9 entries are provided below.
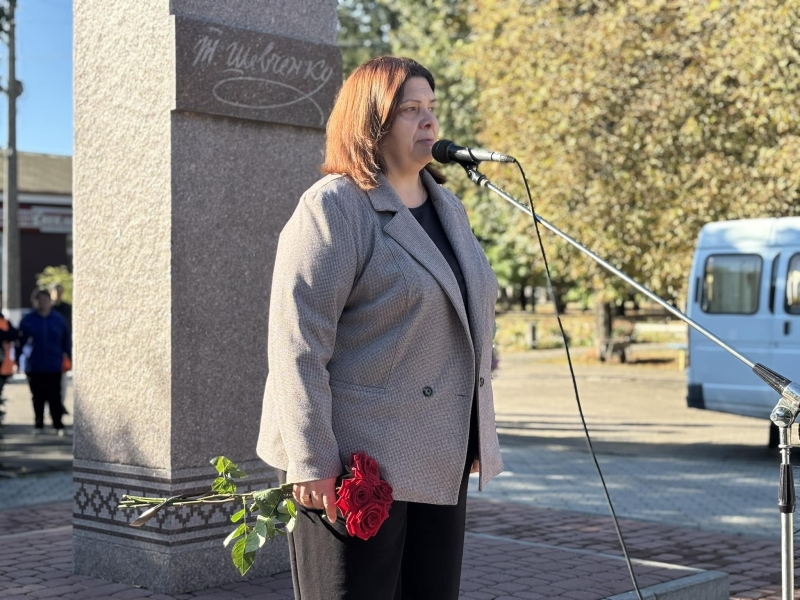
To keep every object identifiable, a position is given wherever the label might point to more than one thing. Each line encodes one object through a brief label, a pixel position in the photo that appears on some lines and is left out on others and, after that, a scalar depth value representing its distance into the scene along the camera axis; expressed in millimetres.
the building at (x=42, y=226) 42844
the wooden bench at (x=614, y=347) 27094
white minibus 12594
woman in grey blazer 3080
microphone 3691
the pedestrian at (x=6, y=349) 12109
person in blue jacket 13570
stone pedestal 5199
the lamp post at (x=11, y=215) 24109
